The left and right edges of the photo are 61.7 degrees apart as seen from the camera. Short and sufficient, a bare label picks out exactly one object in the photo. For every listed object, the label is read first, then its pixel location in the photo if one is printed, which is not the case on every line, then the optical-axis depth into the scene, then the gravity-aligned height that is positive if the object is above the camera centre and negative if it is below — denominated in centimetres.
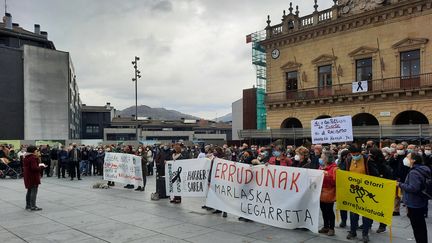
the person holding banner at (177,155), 1131 -82
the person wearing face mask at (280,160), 902 -79
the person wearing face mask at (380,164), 745 -76
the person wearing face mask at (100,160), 2077 -169
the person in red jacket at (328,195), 735 -136
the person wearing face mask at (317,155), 1018 -78
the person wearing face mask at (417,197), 588 -115
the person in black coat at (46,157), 2069 -147
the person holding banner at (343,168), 789 -87
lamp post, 3591 +584
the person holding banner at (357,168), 711 -82
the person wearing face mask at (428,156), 1141 -94
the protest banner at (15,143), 2792 -89
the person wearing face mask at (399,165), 1066 -112
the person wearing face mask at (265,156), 1004 -79
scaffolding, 4481 +765
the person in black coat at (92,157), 2123 -156
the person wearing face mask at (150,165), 2149 -209
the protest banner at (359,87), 2978 +343
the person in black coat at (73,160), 1881 -153
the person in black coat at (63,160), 1972 -157
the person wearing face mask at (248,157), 953 -74
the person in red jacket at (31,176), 1029 -128
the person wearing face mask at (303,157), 909 -72
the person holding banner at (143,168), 1421 -152
